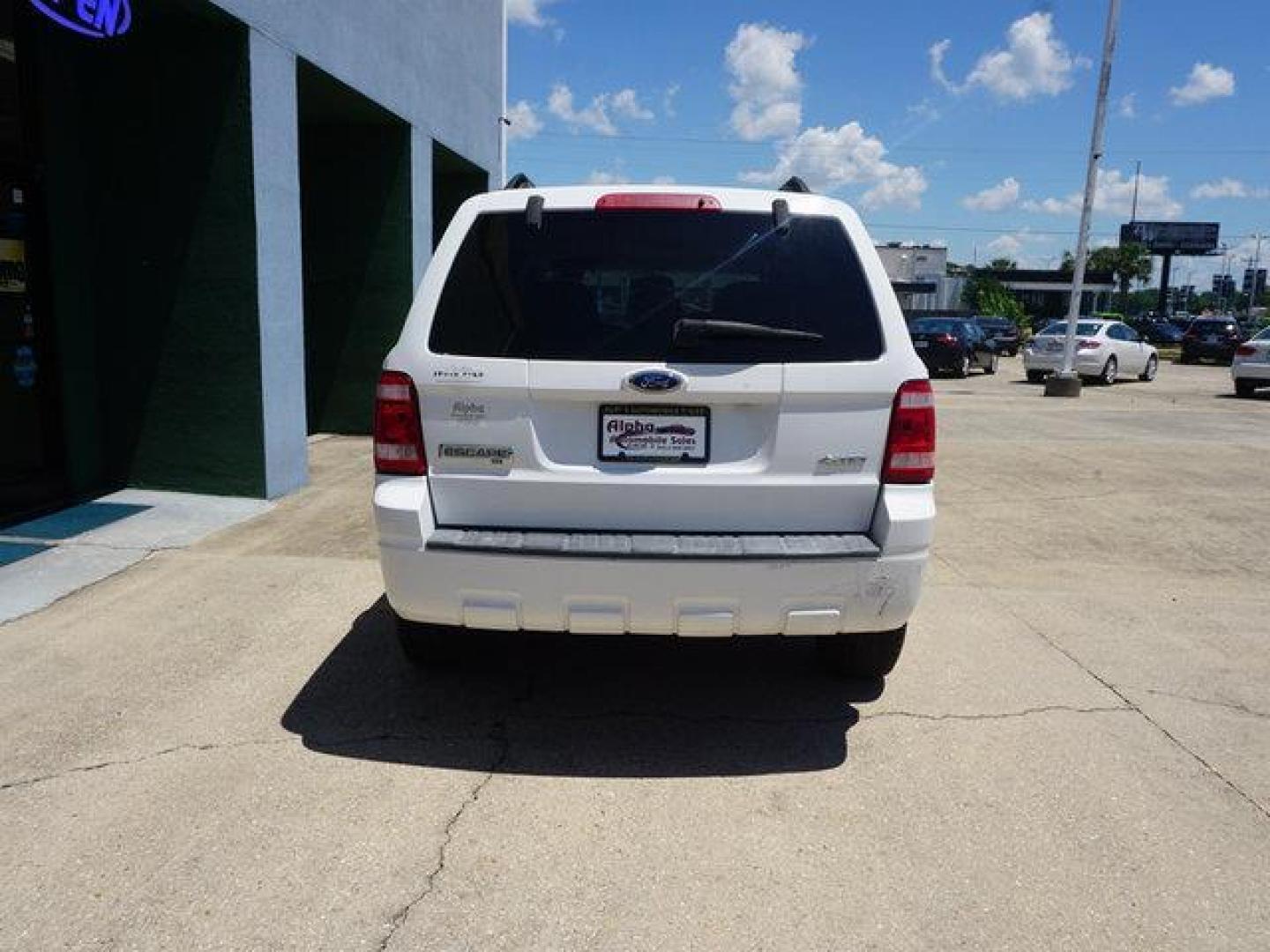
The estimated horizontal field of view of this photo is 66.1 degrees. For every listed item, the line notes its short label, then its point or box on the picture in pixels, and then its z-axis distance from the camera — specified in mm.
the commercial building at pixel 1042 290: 93812
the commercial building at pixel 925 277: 80438
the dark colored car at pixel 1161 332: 53625
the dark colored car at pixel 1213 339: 35281
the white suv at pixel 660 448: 3281
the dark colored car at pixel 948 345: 25062
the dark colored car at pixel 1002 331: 34188
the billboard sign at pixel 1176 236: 99750
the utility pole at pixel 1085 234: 18578
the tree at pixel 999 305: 61094
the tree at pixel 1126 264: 103312
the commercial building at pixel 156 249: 6656
